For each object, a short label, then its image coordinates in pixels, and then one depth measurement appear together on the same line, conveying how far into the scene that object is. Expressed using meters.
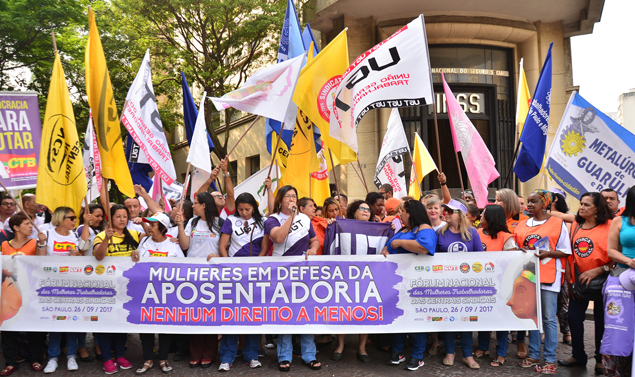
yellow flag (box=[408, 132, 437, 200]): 9.92
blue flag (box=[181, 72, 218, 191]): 9.47
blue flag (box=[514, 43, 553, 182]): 7.94
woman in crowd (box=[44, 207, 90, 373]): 5.93
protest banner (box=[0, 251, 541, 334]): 5.82
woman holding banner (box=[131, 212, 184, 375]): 5.82
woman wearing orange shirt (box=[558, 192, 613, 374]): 5.50
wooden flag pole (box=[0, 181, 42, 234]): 6.43
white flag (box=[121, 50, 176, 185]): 7.07
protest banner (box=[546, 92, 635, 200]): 6.74
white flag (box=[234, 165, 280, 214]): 8.58
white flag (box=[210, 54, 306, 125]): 6.98
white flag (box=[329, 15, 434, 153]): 6.77
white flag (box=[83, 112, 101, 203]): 7.09
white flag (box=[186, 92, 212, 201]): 6.82
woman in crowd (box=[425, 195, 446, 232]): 6.02
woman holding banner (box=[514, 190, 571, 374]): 5.69
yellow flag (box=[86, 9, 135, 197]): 6.09
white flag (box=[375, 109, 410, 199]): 9.93
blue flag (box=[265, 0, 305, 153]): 8.85
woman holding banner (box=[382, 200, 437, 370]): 5.65
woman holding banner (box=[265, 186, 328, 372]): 5.82
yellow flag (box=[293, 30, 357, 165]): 6.90
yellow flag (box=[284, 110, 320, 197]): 7.71
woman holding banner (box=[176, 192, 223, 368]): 6.28
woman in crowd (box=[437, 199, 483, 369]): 5.84
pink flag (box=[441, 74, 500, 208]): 8.43
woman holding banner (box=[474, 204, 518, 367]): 5.99
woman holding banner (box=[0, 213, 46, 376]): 5.85
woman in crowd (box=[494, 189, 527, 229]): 6.61
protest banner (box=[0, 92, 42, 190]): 6.93
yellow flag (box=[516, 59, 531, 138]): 9.49
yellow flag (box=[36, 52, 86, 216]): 5.94
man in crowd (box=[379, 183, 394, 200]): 9.43
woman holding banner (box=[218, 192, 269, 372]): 5.96
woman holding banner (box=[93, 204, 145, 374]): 5.81
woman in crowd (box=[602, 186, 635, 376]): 4.89
